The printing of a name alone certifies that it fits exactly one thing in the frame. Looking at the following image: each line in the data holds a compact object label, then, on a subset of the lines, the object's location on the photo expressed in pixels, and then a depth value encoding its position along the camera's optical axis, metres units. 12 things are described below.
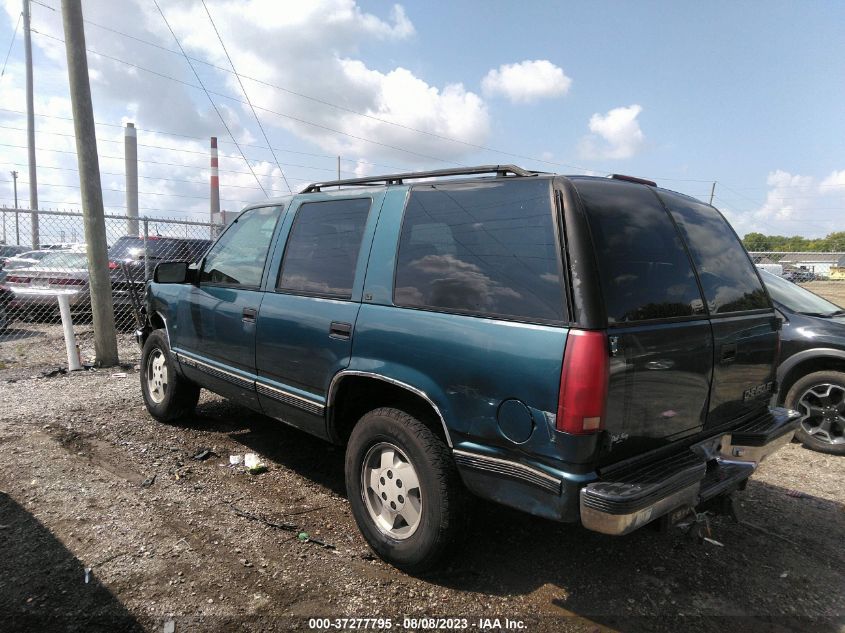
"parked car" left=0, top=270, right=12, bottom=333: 9.45
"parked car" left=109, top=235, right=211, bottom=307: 10.14
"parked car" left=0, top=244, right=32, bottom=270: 11.07
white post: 6.87
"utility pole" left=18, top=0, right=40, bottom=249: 23.11
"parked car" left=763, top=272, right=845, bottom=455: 4.87
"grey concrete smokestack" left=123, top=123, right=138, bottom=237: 41.22
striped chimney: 45.50
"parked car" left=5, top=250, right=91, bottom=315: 9.98
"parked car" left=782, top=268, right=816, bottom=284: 29.08
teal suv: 2.24
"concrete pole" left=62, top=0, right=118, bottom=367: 6.67
